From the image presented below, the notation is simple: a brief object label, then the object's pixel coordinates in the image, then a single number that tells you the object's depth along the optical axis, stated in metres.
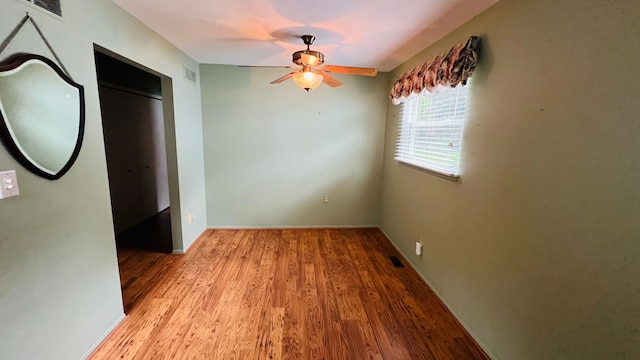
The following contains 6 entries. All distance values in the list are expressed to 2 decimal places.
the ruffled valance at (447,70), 1.91
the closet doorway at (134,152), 3.42
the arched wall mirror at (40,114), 1.24
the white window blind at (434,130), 2.22
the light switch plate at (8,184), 1.21
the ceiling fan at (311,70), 2.27
